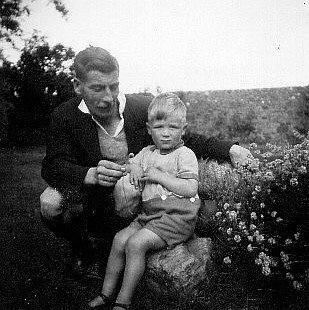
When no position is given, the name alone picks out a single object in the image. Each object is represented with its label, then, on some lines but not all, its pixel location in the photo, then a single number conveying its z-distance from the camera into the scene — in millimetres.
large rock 3043
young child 3078
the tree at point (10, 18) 5724
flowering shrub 3109
